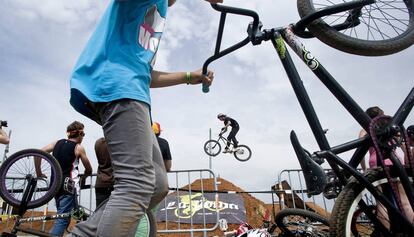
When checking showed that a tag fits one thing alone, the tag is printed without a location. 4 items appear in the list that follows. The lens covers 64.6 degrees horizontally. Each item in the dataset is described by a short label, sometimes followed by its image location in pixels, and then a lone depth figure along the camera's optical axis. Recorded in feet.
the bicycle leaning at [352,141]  5.51
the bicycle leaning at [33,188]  11.93
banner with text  24.62
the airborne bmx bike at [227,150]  37.74
